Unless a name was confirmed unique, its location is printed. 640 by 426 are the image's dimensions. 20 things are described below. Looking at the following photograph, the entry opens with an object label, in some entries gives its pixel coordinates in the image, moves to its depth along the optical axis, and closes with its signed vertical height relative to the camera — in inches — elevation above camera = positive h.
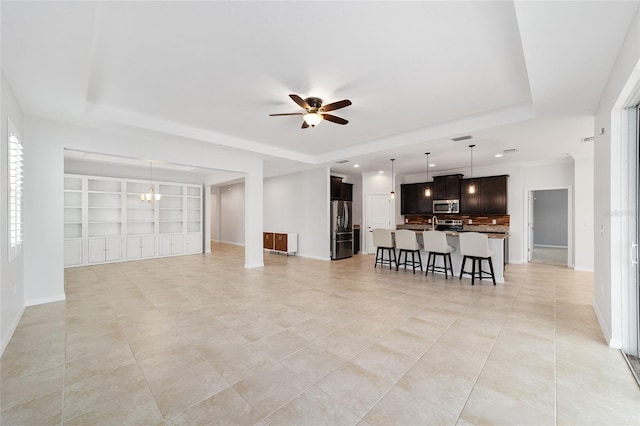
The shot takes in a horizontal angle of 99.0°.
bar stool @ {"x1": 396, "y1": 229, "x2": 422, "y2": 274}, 229.3 -26.4
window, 119.6 +10.0
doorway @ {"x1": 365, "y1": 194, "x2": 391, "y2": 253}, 361.7 +2.2
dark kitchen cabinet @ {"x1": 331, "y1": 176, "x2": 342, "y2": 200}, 318.7 +29.5
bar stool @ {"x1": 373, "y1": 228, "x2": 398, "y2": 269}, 249.4 -28.3
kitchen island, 205.8 -34.6
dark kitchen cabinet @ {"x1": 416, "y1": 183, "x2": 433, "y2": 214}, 341.4 +16.2
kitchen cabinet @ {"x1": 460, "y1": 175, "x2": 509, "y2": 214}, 292.0 +17.6
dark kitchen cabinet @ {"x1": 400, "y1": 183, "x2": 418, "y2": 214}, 355.3 +18.4
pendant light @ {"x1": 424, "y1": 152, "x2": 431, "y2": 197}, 313.5 +24.1
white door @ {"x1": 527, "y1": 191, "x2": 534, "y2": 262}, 290.5 -16.2
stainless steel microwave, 319.0 +7.7
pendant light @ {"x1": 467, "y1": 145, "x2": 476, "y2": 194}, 271.8 +24.3
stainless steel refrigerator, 312.3 -19.8
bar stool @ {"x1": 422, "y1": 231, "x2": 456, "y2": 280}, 212.4 -26.9
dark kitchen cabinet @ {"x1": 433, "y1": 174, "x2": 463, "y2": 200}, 316.8 +30.3
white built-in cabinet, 271.4 -7.7
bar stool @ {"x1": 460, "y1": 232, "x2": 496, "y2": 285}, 191.9 -26.1
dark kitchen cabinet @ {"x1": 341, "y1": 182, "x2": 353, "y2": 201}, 335.0 +27.0
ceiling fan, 126.0 +50.8
